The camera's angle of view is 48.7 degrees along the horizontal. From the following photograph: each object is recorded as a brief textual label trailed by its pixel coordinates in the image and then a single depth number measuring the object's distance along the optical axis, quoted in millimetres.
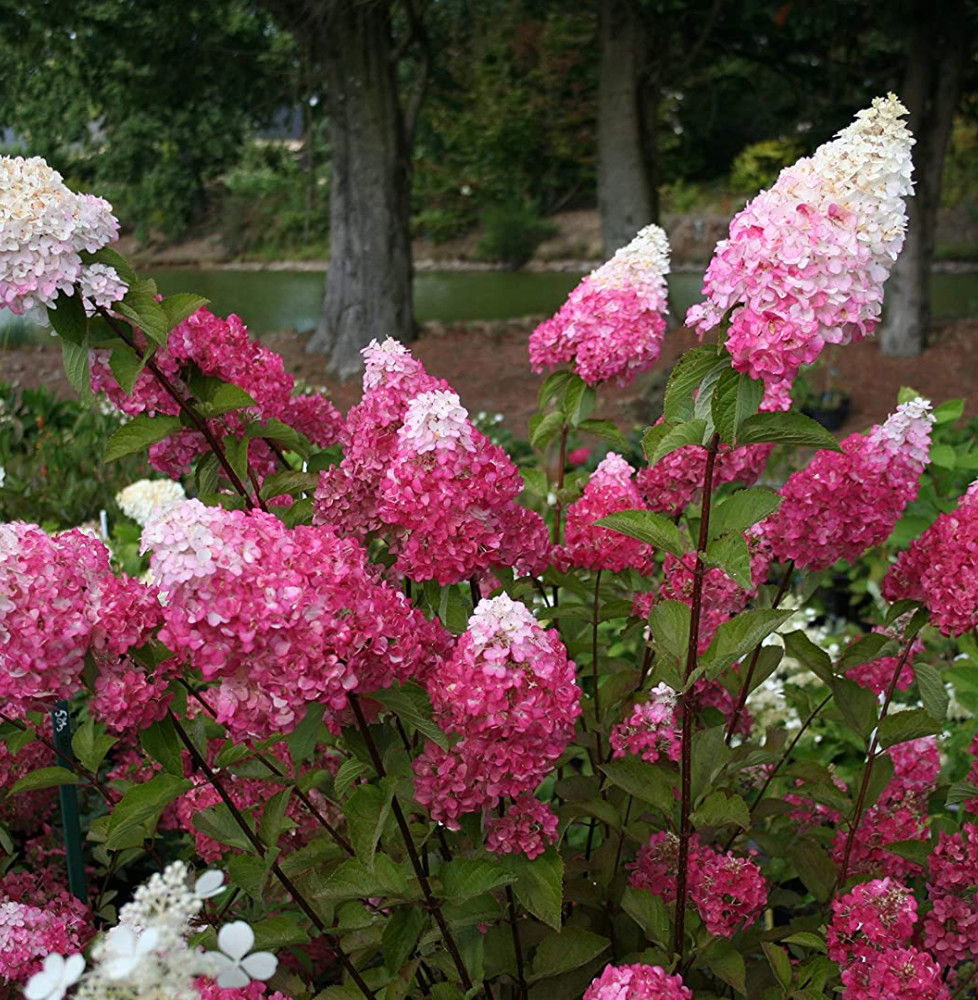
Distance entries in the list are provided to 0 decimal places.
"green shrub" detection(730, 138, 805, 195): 14281
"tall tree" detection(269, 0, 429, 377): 7531
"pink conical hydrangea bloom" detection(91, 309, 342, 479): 1532
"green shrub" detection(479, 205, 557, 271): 15508
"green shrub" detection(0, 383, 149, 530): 4090
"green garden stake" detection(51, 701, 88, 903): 1555
